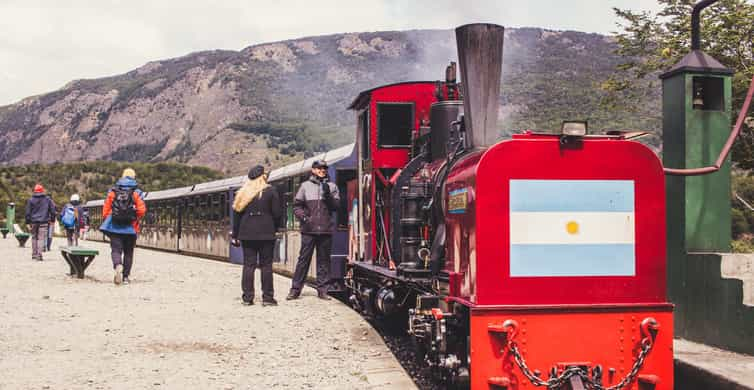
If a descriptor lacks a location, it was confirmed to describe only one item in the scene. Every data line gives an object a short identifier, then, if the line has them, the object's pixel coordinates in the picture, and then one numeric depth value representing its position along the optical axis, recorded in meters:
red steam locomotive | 5.26
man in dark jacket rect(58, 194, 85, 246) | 22.64
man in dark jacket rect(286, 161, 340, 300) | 11.19
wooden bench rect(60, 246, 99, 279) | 14.53
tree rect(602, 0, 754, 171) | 16.88
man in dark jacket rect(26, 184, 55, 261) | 19.67
